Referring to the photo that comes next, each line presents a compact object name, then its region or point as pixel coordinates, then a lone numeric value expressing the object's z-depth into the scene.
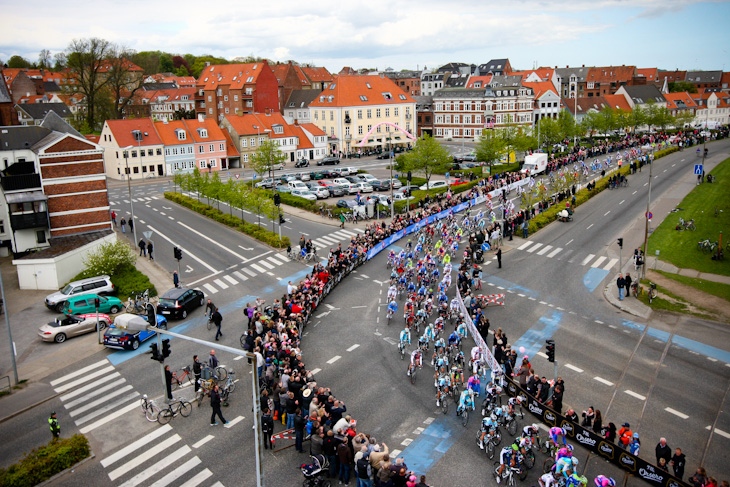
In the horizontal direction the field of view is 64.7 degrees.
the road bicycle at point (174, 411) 21.38
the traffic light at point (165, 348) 20.22
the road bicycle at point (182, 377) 23.95
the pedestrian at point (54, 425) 19.98
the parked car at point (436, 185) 65.94
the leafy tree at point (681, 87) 160.12
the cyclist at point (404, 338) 25.67
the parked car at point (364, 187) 63.93
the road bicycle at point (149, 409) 21.48
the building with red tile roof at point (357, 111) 98.50
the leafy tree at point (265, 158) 67.56
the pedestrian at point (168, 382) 21.73
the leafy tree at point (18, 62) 165.25
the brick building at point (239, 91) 103.25
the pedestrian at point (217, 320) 28.39
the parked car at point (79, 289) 33.91
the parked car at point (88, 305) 31.47
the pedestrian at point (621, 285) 33.03
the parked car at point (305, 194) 60.53
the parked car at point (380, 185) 65.44
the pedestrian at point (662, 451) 17.33
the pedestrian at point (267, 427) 19.05
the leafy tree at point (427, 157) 63.72
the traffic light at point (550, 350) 23.54
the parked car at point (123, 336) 27.66
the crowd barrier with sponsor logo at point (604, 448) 16.95
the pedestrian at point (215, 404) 20.25
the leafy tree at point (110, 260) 37.25
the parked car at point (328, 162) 87.62
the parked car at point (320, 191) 61.66
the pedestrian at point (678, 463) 16.86
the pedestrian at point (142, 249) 43.88
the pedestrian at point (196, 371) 22.72
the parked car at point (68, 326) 29.40
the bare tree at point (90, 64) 89.12
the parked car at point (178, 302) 31.20
